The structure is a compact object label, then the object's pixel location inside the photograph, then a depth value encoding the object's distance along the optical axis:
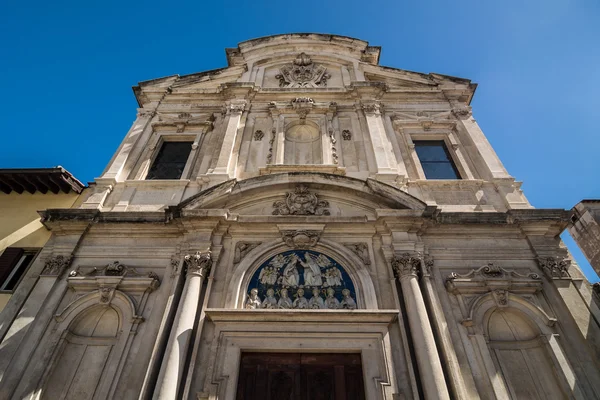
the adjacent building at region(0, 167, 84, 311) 8.45
